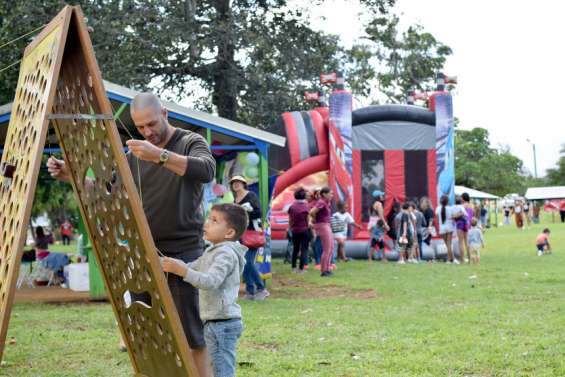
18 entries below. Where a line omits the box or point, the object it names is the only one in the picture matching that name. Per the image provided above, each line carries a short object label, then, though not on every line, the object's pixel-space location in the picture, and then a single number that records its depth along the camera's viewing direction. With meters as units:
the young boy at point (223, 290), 4.19
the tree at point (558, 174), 77.47
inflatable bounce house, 19.28
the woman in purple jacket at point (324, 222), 14.03
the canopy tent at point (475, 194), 41.46
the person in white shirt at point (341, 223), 17.34
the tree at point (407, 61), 44.69
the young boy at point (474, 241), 16.91
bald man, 4.12
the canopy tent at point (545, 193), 52.41
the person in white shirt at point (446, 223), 17.78
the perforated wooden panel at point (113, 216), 3.78
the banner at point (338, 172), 19.17
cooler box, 12.60
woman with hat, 10.34
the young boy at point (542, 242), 19.34
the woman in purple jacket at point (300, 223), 14.26
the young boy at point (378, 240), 18.47
